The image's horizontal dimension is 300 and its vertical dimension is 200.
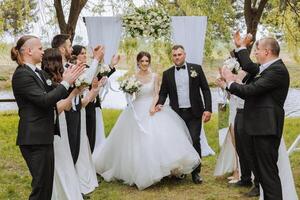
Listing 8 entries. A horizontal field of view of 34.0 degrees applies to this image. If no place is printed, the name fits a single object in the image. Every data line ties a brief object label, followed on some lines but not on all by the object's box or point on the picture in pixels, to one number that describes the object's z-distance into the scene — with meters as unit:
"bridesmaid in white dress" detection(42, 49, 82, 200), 5.07
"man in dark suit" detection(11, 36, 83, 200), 4.11
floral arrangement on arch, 7.77
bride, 6.86
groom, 7.25
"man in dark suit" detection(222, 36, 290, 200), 4.86
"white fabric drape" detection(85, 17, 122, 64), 9.05
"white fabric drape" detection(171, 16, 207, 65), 9.09
